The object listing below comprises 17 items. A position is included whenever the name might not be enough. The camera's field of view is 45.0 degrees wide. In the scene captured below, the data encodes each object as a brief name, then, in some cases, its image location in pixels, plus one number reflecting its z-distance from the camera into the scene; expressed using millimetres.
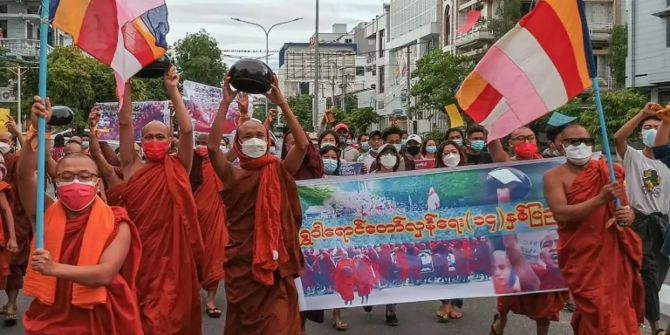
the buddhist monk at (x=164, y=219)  5211
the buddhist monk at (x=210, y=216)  7781
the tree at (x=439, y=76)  37812
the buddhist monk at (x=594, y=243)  4875
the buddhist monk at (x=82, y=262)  3799
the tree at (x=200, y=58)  58562
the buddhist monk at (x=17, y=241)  7324
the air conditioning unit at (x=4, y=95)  21388
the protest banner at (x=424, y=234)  6406
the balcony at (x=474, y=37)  50656
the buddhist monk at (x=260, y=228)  5090
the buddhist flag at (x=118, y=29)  4383
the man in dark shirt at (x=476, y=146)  8180
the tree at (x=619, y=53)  42094
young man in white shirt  6152
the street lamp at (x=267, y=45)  53481
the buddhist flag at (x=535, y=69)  5020
